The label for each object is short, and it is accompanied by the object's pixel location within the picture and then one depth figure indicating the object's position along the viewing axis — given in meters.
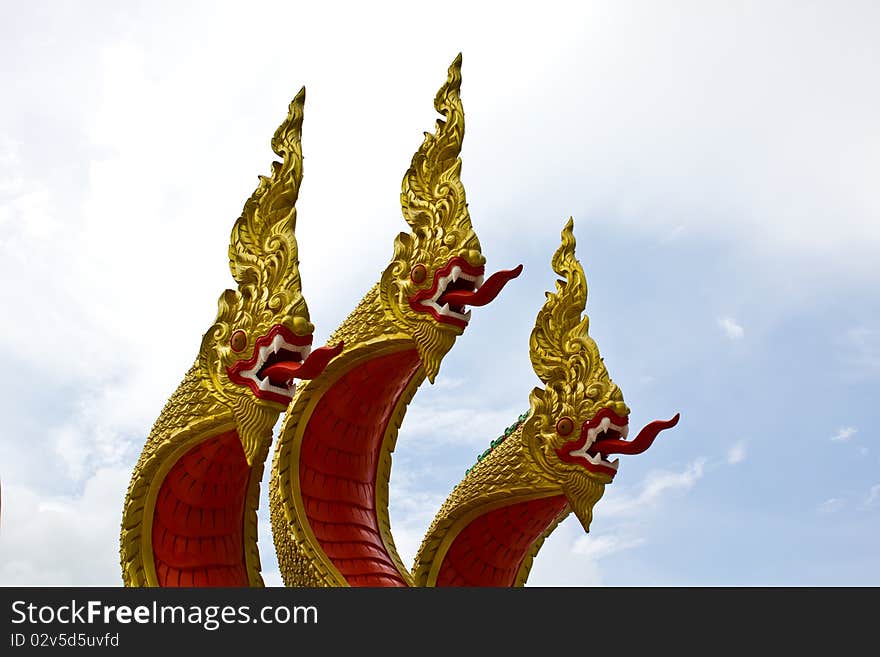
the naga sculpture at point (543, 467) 9.86
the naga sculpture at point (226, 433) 8.01
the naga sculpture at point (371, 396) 8.97
